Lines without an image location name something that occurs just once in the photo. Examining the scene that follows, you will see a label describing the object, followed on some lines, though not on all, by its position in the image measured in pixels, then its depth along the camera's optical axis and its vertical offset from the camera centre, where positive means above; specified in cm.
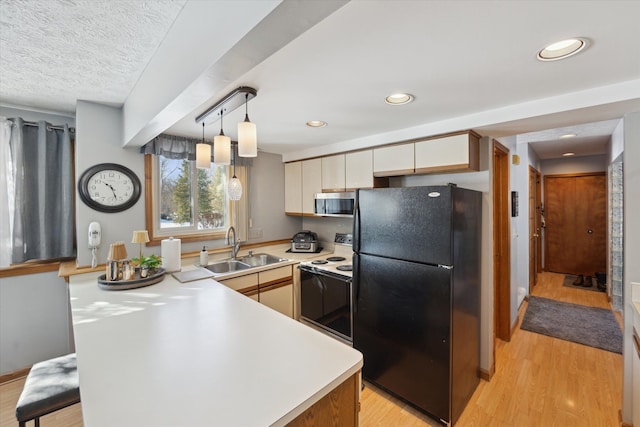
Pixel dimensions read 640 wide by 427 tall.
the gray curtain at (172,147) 258 +65
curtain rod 222 +74
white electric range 266 -84
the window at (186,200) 273 +14
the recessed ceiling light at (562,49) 116 +70
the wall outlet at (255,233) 346 -25
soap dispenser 283 -45
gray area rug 297 -138
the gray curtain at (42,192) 220 +19
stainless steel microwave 301 +9
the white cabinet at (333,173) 308 +44
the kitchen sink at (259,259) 310 -53
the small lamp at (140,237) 225 -19
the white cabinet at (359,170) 280 +44
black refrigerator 186 -60
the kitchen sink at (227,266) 291 -56
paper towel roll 241 -35
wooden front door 501 -25
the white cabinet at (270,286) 257 -73
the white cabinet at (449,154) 216 +46
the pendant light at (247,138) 152 +41
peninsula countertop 85 -59
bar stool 123 -83
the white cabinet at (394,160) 249 +48
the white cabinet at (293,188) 361 +32
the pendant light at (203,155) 203 +43
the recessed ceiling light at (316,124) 233 +77
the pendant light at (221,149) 179 +41
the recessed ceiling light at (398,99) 177 +74
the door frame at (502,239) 288 -30
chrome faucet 306 -32
